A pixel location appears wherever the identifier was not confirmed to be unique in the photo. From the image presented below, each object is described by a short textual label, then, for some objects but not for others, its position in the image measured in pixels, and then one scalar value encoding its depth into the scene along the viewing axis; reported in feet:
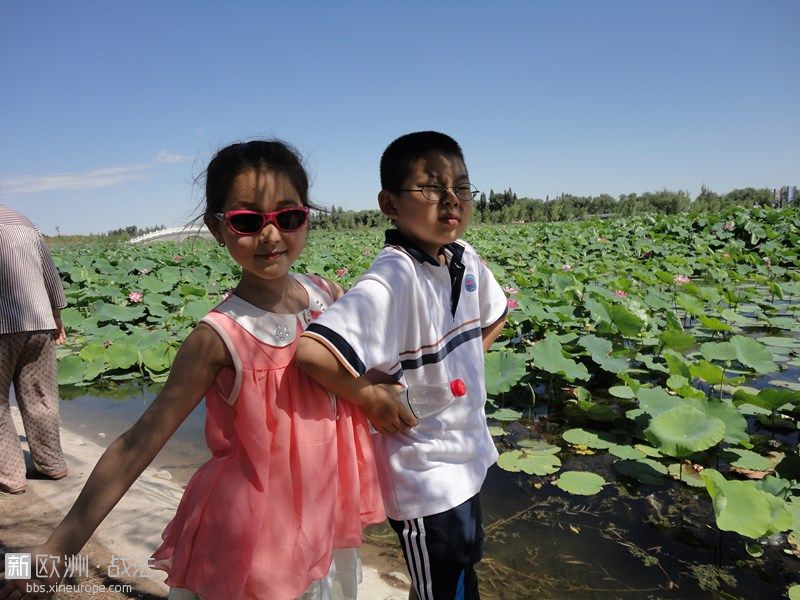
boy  3.30
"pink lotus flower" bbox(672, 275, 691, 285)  19.34
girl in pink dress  2.98
